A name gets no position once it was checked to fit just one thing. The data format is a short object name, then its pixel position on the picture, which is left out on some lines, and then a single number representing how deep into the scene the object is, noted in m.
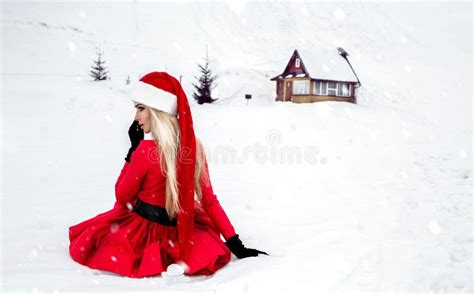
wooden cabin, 24.52
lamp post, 27.34
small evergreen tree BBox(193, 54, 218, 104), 25.53
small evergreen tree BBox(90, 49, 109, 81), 24.10
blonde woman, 2.75
